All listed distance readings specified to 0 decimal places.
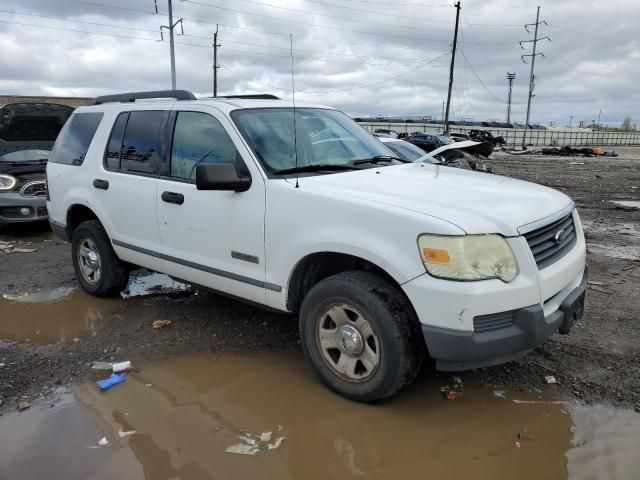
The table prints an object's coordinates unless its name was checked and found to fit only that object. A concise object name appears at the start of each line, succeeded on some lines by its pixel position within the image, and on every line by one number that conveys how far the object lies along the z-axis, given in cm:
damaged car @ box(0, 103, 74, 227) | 830
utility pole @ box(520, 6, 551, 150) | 5816
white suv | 291
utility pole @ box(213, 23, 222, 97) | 4828
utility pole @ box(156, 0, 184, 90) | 2997
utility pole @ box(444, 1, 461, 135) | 4324
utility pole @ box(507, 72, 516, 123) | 8494
